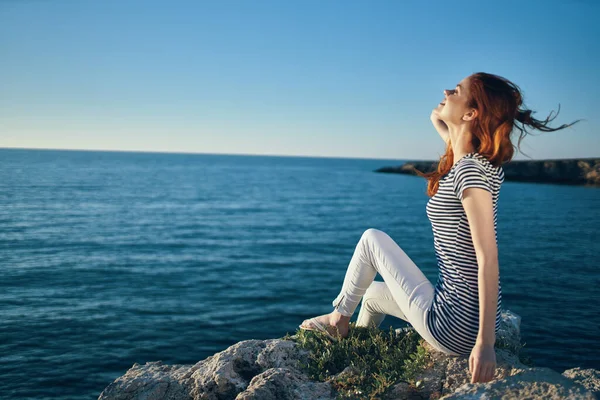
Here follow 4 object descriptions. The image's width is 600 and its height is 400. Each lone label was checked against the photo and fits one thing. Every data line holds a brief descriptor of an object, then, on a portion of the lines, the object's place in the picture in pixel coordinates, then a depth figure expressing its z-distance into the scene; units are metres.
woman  3.25
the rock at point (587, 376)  3.78
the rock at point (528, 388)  3.09
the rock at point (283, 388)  3.89
